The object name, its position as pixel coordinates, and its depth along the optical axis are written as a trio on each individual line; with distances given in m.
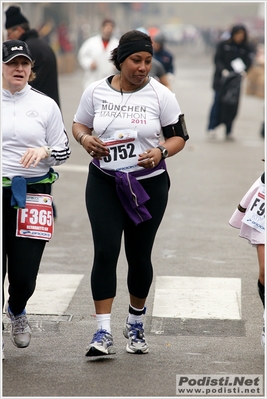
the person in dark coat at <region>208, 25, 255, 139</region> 31.63
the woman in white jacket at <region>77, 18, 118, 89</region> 28.96
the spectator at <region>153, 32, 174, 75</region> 29.21
